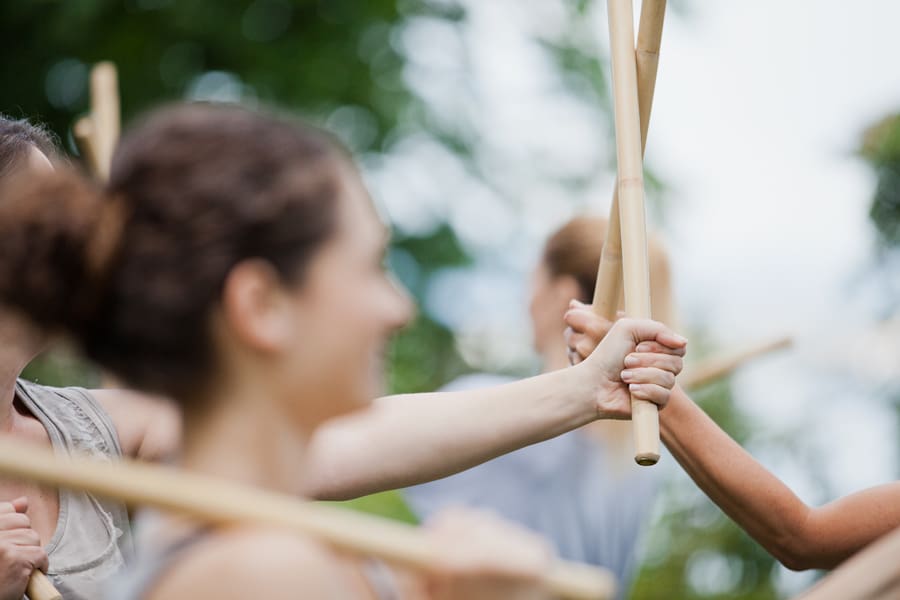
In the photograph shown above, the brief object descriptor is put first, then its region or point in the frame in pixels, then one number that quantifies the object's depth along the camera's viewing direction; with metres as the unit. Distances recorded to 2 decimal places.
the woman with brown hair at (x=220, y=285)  3.05
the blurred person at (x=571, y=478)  8.44
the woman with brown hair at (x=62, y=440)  4.95
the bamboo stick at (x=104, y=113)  9.27
